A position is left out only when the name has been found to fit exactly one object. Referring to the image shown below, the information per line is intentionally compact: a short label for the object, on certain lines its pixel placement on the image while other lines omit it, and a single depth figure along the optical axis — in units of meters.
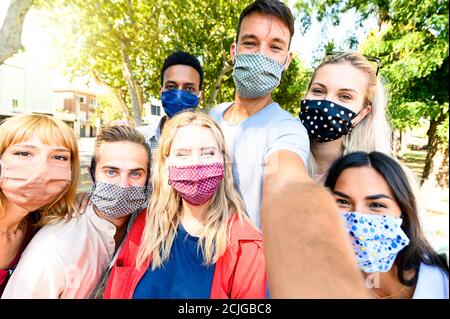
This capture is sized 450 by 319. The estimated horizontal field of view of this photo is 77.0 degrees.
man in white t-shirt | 0.55
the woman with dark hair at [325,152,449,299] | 0.93
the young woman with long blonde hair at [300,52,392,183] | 1.22
